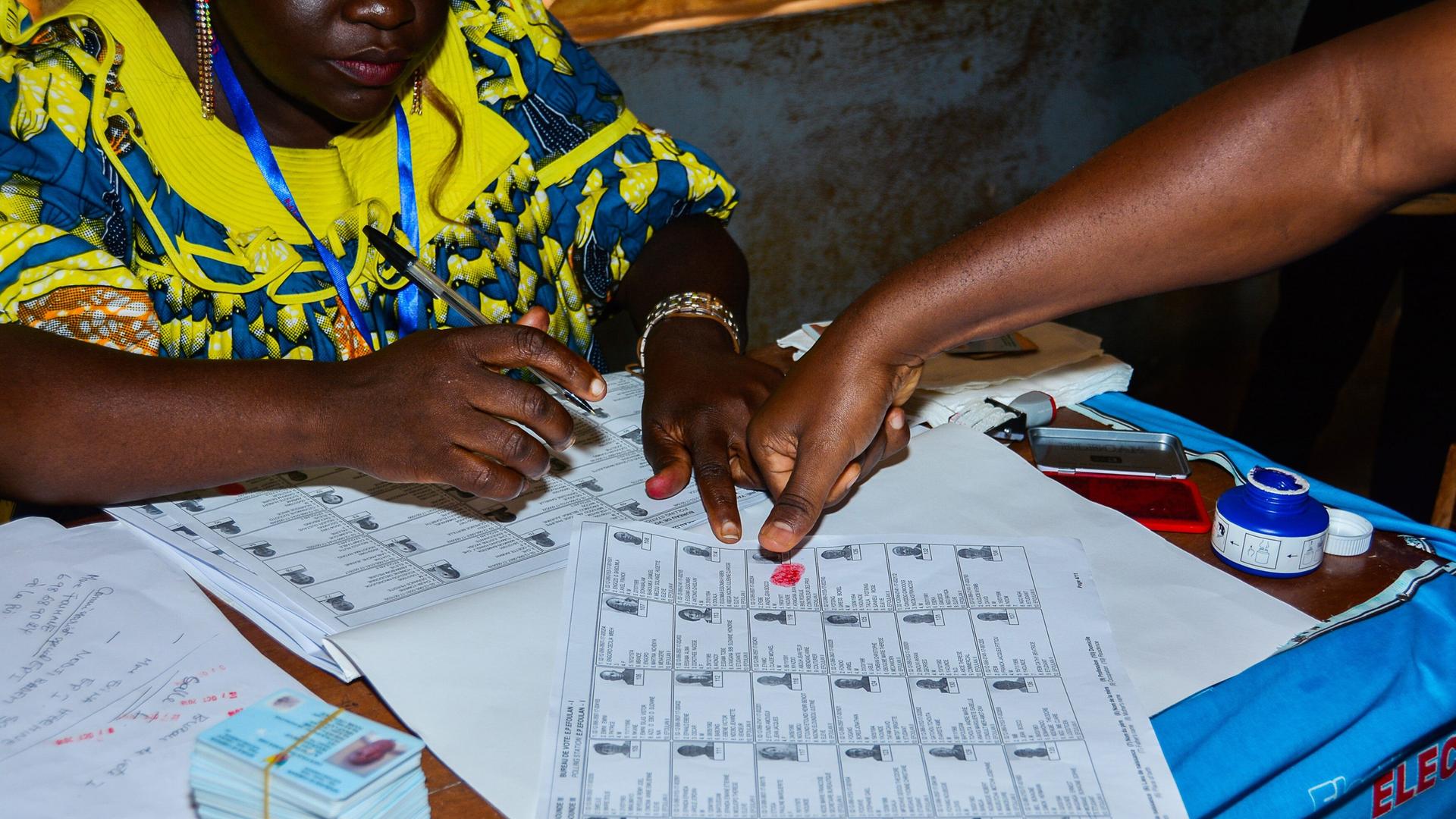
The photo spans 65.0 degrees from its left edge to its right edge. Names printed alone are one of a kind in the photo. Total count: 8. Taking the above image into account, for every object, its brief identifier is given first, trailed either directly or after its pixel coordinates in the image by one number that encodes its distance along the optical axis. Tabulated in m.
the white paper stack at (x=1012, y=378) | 1.22
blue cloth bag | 0.75
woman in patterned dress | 0.99
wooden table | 0.71
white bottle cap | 0.97
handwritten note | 0.70
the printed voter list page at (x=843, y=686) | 0.69
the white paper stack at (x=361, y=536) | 0.88
